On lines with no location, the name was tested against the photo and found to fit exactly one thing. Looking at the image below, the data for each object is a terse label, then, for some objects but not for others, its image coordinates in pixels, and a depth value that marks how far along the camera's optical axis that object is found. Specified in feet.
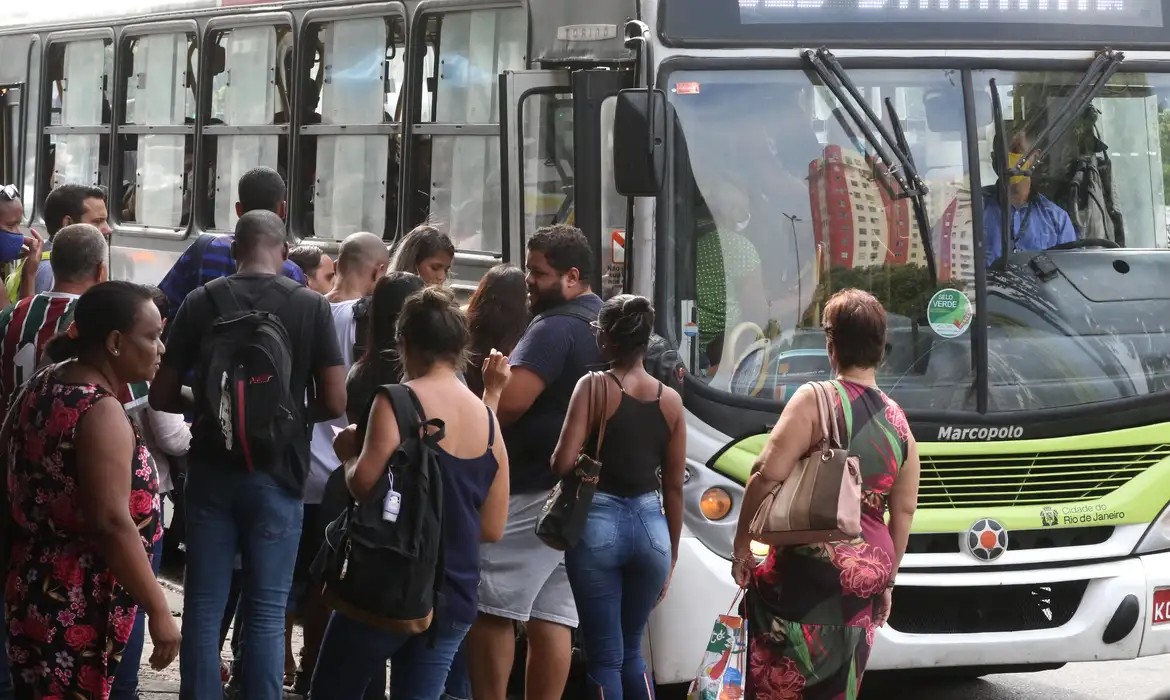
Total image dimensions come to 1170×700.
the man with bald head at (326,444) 40.81
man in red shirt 37.17
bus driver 43.19
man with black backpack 34.35
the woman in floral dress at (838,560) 31.53
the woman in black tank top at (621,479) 35.45
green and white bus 41.98
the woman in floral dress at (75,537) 27.48
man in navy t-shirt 36.37
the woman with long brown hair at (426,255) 42.16
